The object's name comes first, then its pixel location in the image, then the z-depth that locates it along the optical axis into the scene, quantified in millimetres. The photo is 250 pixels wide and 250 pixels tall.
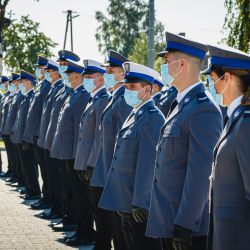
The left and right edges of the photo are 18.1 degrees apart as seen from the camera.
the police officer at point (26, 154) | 13641
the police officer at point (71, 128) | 9984
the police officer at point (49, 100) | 11680
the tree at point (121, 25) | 69188
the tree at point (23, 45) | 44562
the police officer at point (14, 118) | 15108
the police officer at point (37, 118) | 12750
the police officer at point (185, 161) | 5227
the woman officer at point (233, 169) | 4473
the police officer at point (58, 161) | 10595
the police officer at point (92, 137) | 8461
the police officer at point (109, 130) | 7734
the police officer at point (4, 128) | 16295
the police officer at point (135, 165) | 6250
